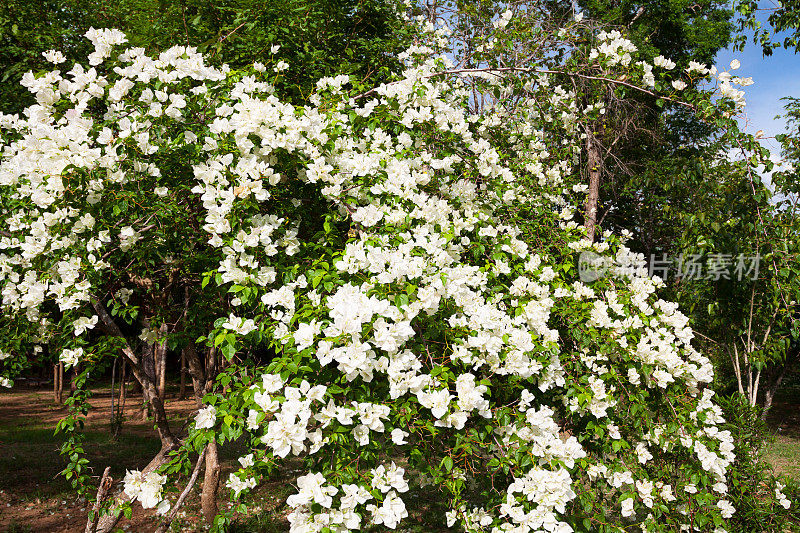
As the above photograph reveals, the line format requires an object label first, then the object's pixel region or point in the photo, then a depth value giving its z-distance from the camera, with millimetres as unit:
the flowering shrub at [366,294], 1627
